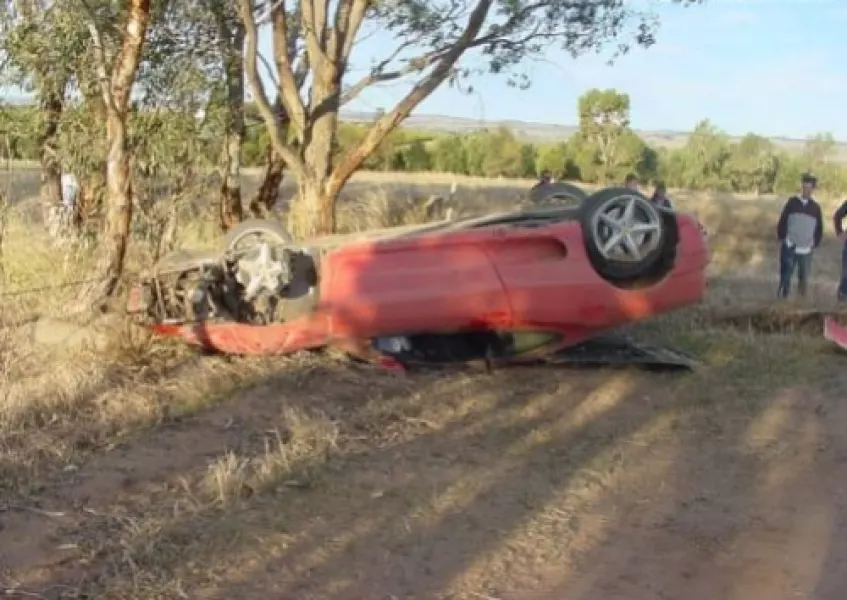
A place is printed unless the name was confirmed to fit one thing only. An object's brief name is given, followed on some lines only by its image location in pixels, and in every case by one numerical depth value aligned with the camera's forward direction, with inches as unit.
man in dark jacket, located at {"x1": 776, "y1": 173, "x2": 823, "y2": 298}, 527.5
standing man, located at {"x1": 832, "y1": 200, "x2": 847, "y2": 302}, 515.5
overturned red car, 290.7
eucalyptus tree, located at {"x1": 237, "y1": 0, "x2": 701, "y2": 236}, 441.4
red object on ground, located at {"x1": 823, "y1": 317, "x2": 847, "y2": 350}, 340.8
